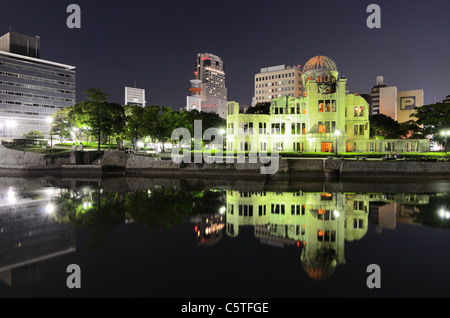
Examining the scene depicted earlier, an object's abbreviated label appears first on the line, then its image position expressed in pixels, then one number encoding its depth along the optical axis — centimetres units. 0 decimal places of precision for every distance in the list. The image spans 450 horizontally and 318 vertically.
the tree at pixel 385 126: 8094
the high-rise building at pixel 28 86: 11775
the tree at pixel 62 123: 7869
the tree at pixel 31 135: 8020
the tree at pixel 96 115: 6128
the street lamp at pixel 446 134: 5326
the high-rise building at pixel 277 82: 15850
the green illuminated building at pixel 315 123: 5825
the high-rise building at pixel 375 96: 16100
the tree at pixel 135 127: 6418
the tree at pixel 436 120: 5647
